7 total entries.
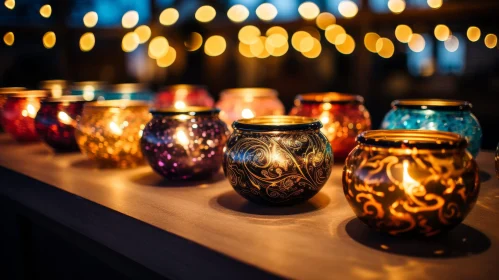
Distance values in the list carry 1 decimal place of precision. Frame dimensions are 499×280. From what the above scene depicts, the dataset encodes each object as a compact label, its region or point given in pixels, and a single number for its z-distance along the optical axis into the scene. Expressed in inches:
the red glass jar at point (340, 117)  49.6
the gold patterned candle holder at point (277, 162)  34.5
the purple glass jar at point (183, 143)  43.1
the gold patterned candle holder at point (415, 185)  27.1
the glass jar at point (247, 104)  62.1
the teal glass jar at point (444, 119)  42.8
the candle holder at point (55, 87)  78.9
